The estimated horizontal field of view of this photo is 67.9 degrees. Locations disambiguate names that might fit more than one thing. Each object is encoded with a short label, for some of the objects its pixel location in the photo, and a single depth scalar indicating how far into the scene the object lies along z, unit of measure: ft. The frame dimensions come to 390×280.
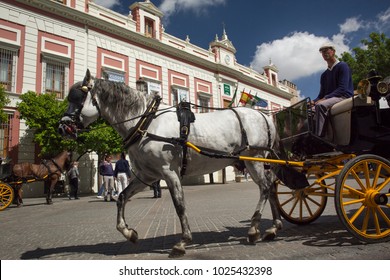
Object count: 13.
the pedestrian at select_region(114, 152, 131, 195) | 36.19
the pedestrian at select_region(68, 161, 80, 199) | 44.66
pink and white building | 50.65
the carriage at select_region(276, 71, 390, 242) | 11.06
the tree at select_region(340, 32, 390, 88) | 61.62
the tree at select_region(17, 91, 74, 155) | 46.32
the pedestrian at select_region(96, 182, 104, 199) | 43.60
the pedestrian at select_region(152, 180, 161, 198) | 39.83
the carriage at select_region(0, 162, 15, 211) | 31.63
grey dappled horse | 11.33
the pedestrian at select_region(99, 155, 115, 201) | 38.55
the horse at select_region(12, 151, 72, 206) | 35.50
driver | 12.62
